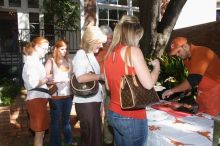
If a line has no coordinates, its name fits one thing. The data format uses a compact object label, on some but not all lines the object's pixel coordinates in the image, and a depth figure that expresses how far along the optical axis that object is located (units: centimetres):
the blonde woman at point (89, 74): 214
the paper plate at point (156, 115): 206
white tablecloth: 180
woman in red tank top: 168
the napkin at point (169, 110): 210
